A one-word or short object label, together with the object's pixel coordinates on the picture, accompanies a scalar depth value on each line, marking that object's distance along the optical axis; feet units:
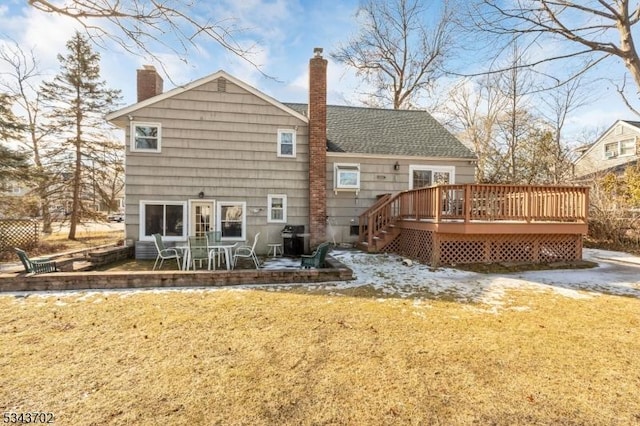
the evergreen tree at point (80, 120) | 52.70
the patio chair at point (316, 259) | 23.67
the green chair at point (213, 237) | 27.78
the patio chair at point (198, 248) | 23.94
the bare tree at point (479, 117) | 69.19
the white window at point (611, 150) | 79.42
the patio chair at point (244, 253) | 26.26
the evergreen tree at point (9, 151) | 43.29
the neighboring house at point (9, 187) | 45.00
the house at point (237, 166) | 33.42
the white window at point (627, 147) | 74.28
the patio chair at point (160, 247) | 25.99
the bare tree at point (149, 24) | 13.17
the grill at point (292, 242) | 34.68
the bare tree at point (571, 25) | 21.17
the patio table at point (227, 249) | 24.58
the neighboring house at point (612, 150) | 74.08
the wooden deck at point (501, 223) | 26.81
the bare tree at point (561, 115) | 57.16
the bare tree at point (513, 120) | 61.11
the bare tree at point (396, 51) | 68.85
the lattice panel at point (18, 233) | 37.08
